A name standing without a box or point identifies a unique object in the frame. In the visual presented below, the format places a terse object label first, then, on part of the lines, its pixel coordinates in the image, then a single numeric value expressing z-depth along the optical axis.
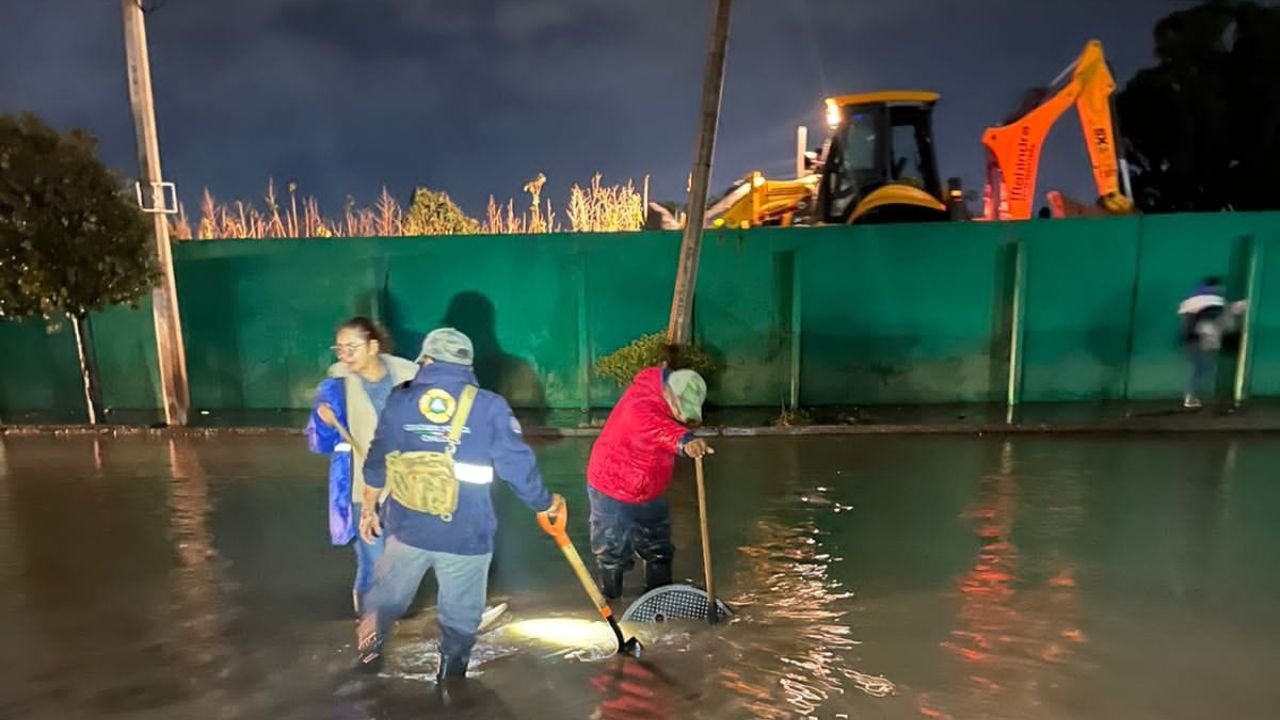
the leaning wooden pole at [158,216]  9.20
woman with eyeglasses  4.16
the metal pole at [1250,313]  9.70
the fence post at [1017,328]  9.84
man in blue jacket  3.49
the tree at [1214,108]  19.20
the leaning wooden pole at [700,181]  8.13
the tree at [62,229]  8.52
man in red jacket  4.27
